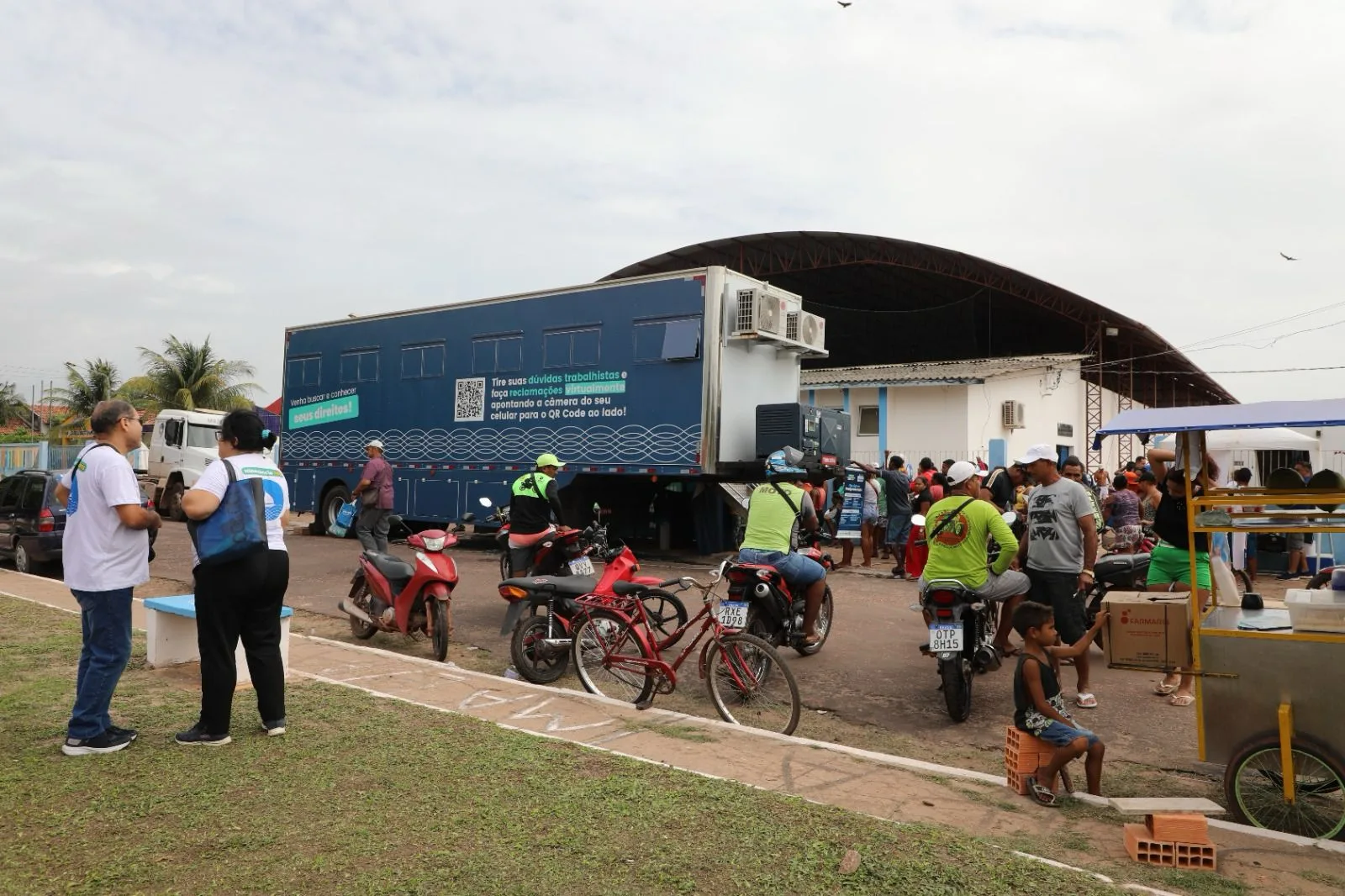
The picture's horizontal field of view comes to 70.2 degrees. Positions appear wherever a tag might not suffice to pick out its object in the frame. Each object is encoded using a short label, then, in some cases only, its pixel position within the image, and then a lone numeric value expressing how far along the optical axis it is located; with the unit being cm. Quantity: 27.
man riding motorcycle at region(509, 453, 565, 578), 825
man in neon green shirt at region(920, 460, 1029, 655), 607
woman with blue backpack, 449
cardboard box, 447
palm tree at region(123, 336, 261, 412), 4166
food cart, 393
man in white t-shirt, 445
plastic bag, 497
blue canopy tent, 400
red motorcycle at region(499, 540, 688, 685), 650
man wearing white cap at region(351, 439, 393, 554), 1104
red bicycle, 558
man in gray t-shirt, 629
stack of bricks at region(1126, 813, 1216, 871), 354
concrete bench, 631
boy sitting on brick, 431
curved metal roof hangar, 2900
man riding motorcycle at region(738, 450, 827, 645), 646
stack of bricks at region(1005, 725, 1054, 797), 436
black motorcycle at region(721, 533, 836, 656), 627
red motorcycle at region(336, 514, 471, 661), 745
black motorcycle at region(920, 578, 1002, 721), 581
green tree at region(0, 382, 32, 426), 4753
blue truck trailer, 1279
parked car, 1166
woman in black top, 615
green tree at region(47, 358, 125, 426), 4294
